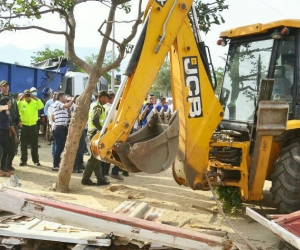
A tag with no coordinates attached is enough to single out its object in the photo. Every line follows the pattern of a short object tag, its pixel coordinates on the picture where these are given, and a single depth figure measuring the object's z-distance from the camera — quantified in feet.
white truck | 55.31
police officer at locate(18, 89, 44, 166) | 33.68
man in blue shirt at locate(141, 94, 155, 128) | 37.99
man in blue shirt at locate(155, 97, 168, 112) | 40.22
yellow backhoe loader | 17.65
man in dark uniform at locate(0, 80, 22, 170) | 29.86
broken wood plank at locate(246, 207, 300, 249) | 14.05
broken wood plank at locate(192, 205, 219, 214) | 22.00
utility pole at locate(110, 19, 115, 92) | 76.95
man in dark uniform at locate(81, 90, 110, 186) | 27.55
